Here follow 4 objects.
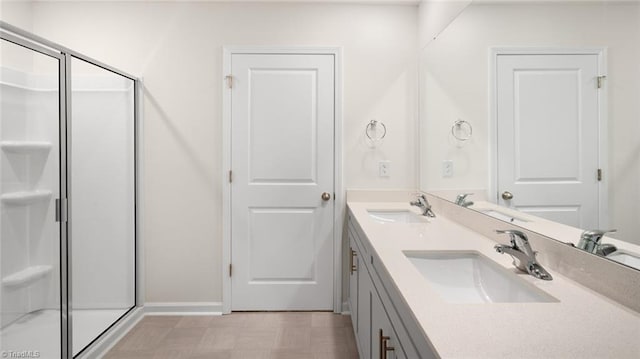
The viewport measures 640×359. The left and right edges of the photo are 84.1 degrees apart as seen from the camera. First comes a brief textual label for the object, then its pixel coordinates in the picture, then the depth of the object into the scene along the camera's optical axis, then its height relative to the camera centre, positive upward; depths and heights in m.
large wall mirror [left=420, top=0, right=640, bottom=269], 0.96 +0.22
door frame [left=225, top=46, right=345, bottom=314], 2.75 +0.12
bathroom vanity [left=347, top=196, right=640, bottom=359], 0.72 -0.33
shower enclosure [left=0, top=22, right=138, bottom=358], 1.70 -0.10
